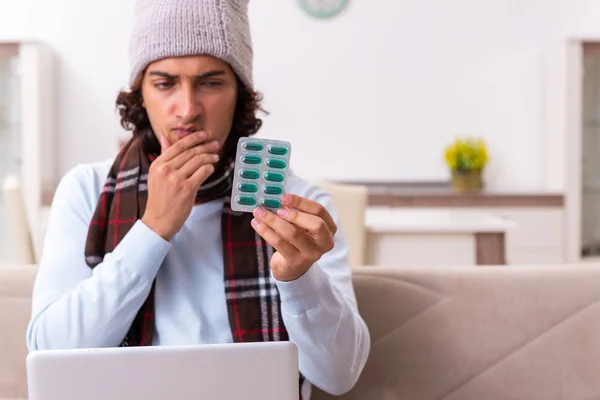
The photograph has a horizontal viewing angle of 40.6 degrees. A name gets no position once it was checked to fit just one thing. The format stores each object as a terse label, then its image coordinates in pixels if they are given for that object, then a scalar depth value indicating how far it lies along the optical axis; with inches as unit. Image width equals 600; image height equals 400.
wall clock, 180.4
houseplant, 170.9
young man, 43.4
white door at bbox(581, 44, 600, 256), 173.3
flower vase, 171.2
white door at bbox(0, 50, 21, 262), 173.9
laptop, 26.1
